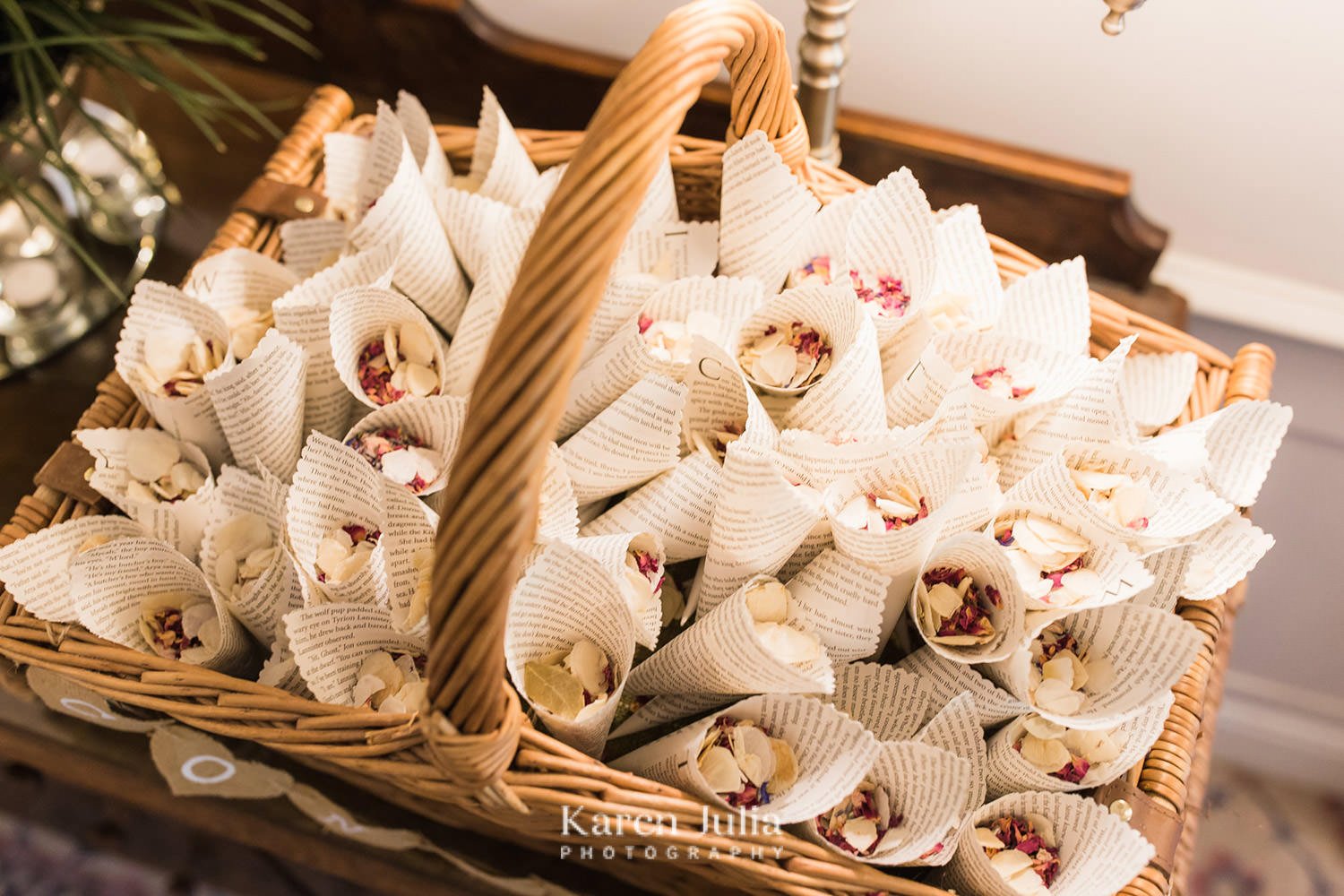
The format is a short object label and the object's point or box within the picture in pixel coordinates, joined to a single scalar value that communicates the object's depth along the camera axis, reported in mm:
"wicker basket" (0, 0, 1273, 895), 358
